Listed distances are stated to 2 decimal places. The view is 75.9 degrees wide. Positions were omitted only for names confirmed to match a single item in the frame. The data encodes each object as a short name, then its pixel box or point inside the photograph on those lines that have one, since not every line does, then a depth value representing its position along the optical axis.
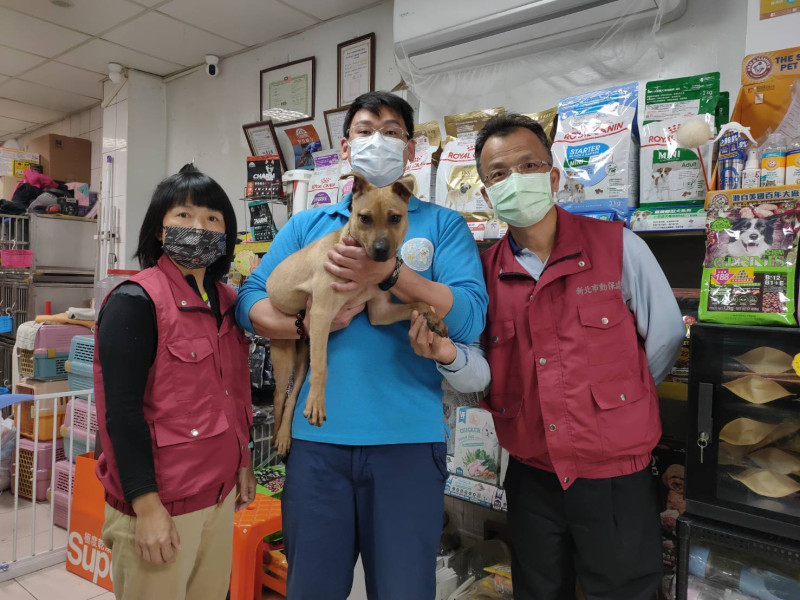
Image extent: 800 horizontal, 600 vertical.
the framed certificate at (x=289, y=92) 3.86
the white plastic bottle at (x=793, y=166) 1.42
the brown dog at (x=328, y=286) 1.24
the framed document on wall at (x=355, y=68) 3.53
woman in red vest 1.28
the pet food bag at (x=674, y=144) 1.74
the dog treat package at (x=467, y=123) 2.34
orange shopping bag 2.64
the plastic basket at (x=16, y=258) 4.93
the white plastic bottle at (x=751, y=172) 1.48
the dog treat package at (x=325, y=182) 3.08
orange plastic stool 2.31
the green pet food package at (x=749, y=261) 1.36
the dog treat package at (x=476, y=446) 2.21
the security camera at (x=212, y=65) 4.38
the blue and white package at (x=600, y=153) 1.86
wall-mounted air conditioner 2.21
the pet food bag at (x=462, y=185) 2.22
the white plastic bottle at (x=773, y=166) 1.44
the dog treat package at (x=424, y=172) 2.42
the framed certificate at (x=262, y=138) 3.98
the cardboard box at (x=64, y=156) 5.82
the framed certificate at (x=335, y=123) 3.55
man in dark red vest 1.39
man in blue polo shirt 1.23
